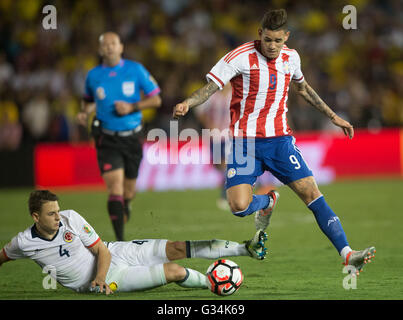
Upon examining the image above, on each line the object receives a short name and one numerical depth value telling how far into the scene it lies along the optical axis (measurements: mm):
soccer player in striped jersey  12648
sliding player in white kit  11125
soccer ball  11219
